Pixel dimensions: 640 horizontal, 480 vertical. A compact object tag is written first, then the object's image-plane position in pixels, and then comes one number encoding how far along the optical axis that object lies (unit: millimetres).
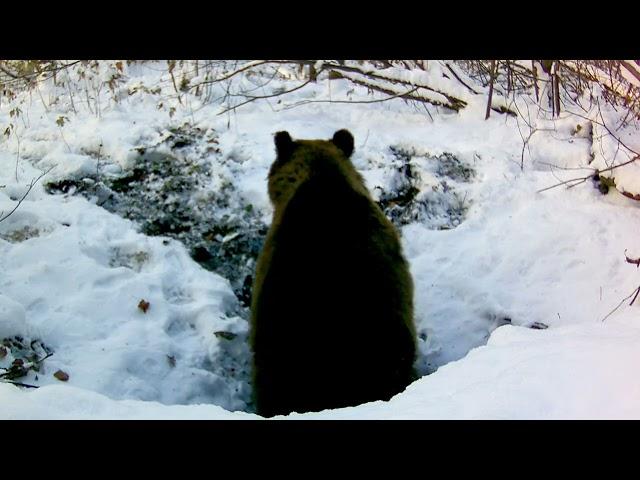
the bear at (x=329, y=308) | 3088
